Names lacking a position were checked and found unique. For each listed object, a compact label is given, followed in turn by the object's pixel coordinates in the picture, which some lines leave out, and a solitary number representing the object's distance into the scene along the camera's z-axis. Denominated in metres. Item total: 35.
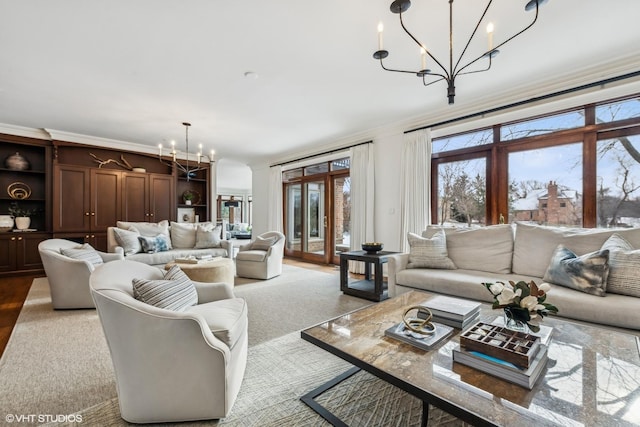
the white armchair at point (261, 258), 4.70
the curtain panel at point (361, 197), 5.02
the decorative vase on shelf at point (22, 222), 5.04
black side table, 3.51
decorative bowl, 3.91
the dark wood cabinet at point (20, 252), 4.86
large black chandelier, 1.57
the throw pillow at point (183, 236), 5.32
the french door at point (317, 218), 6.18
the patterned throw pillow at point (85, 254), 3.26
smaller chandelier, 4.64
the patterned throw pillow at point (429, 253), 3.25
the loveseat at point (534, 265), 2.12
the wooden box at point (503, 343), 1.15
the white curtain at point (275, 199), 7.14
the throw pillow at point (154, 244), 4.73
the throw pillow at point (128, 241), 4.56
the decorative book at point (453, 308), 1.68
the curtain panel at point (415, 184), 4.22
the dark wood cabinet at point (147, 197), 5.85
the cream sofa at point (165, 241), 4.59
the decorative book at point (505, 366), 1.10
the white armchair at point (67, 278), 3.10
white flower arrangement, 1.34
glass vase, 1.41
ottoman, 3.53
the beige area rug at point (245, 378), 1.56
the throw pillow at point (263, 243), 5.02
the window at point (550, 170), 2.96
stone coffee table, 0.95
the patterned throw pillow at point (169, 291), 1.56
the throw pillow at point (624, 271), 2.15
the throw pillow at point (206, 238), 5.34
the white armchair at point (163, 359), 1.32
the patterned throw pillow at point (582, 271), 2.22
